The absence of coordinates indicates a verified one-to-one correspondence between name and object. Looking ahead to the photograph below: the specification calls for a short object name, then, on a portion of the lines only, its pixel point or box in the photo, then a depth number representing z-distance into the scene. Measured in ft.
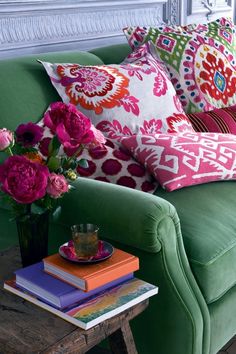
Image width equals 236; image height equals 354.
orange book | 6.44
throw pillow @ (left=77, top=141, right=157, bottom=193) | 8.23
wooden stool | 6.06
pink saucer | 6.62
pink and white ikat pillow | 8.17
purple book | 6.39
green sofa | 7.05
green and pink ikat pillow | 10.16
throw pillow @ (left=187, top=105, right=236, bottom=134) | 9.64
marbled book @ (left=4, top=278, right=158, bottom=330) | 6.24
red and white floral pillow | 8.80
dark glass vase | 6.93
